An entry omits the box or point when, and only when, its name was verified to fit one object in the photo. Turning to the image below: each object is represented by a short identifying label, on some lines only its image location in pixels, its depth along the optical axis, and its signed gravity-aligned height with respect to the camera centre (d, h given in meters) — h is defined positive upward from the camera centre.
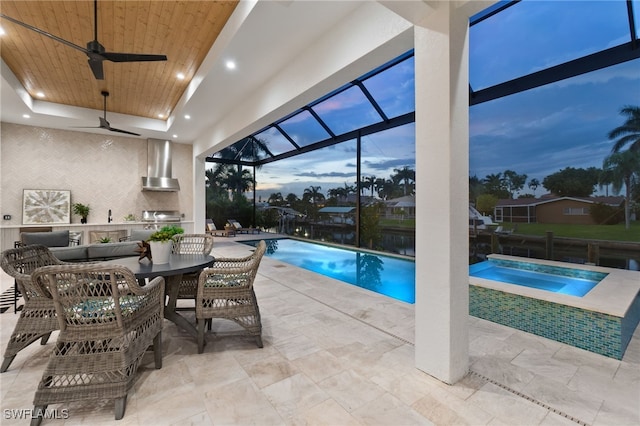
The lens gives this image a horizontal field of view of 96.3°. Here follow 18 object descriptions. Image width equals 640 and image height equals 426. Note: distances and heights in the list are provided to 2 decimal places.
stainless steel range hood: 8.55 +1.52
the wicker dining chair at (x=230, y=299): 2.38 -0.71
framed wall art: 7.12 +0.29
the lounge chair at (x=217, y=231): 10.82 -0.56
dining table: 2.36 -0.43
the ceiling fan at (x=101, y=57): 2.98 +1.75
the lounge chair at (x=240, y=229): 11.55 -0.52
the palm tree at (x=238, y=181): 11.81 +1.49
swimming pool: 4.61 -1.07
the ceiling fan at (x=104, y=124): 5.58 +1.81
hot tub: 2.35 -0.88
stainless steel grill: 8.41 -0.04
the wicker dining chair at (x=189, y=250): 3.05 -0.39
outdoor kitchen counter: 6.77 -0.28
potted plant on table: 2.58 -0.26
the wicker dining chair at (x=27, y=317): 2.12 -0.76
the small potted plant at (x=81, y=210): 7.66 +0.19
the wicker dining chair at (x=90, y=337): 1.62 -0.72
